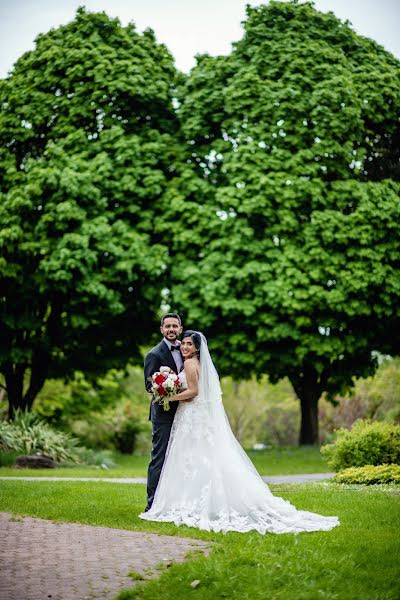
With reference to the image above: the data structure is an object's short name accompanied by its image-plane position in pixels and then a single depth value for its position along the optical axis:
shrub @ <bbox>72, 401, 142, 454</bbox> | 29.73
